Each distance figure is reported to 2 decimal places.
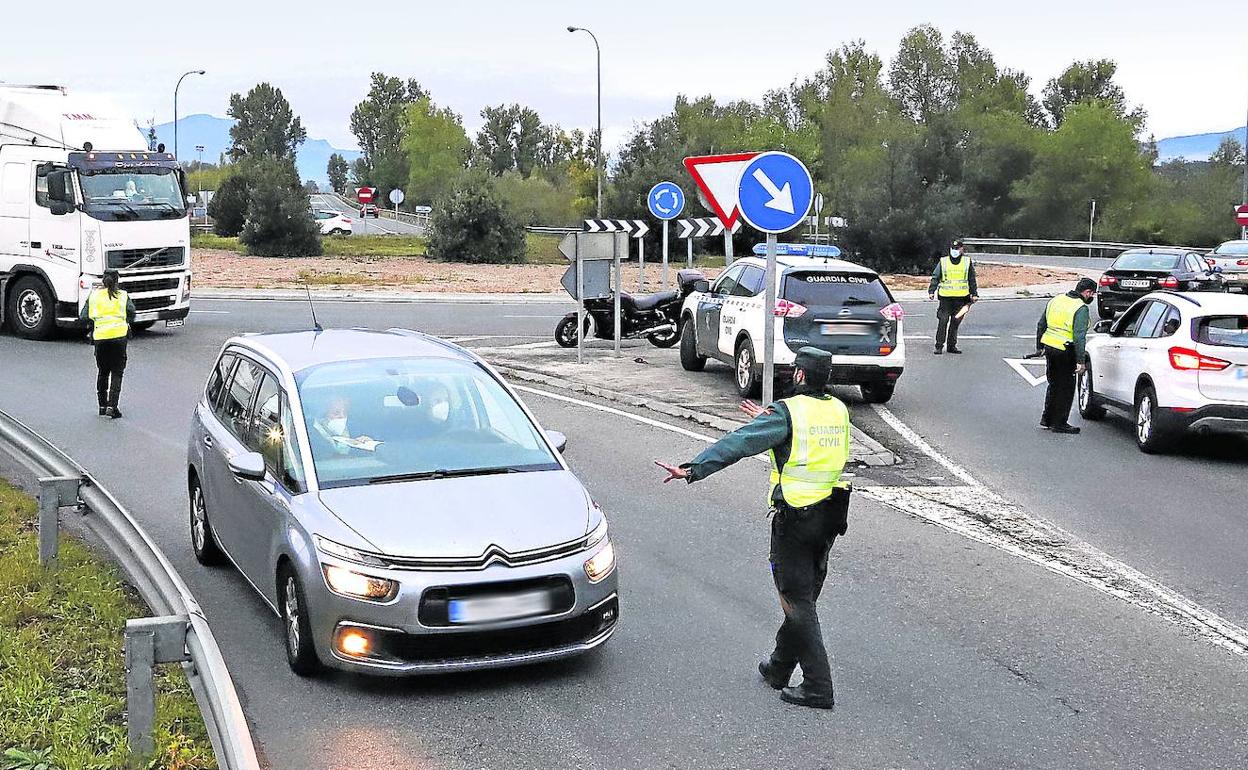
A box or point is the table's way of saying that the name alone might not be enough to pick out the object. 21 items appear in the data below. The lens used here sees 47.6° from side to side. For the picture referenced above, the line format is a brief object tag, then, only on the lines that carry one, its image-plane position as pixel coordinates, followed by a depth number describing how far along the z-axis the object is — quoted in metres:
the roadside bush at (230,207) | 67.25
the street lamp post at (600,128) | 52.97
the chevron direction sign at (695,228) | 27.98
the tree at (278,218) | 51.78
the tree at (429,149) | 127.19
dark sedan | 28.52
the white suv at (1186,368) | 13.26
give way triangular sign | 13.82
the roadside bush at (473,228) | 52.47
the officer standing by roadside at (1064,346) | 14.65
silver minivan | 6.29
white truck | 21.61
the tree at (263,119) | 176.88
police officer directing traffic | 6.35
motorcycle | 22.39
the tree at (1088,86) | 107.31
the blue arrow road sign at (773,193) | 12.50
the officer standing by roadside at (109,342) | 15.13
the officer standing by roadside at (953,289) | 22.39
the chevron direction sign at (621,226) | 22.72
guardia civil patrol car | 15.85
